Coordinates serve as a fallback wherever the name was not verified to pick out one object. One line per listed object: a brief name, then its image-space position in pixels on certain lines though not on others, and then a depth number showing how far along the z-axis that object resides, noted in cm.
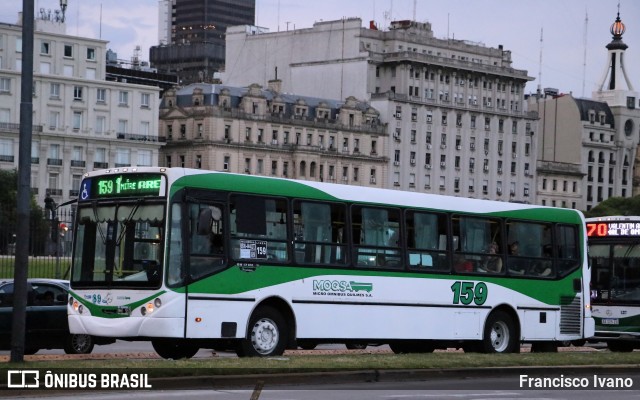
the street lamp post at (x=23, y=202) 2242
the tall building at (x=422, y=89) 15912
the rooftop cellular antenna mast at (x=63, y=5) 14050
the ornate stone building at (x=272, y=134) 14212
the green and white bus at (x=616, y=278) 3731
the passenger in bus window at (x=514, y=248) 3197
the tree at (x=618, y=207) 14950
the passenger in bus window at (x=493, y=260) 3147
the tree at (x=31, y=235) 5125
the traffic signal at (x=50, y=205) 4718
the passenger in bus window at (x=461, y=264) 3069
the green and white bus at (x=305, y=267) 2552
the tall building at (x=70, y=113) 13200
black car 2998
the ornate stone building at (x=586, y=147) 17625
